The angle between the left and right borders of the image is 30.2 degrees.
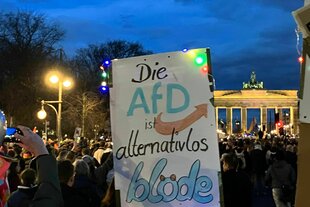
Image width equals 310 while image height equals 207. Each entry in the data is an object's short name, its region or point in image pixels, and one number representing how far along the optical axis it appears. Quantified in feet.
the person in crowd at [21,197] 14.28
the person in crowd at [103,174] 27.89
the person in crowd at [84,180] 22.69
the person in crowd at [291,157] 47.64
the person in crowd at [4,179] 9.25
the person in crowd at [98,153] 45.99
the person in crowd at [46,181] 10.43
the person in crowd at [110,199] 19.07
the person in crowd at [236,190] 25.91
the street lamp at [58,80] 84.25
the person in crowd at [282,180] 40.29
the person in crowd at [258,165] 62.34
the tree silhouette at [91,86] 164.45
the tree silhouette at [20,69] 154.61
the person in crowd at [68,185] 16.96
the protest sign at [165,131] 15.77
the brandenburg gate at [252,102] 424.46
